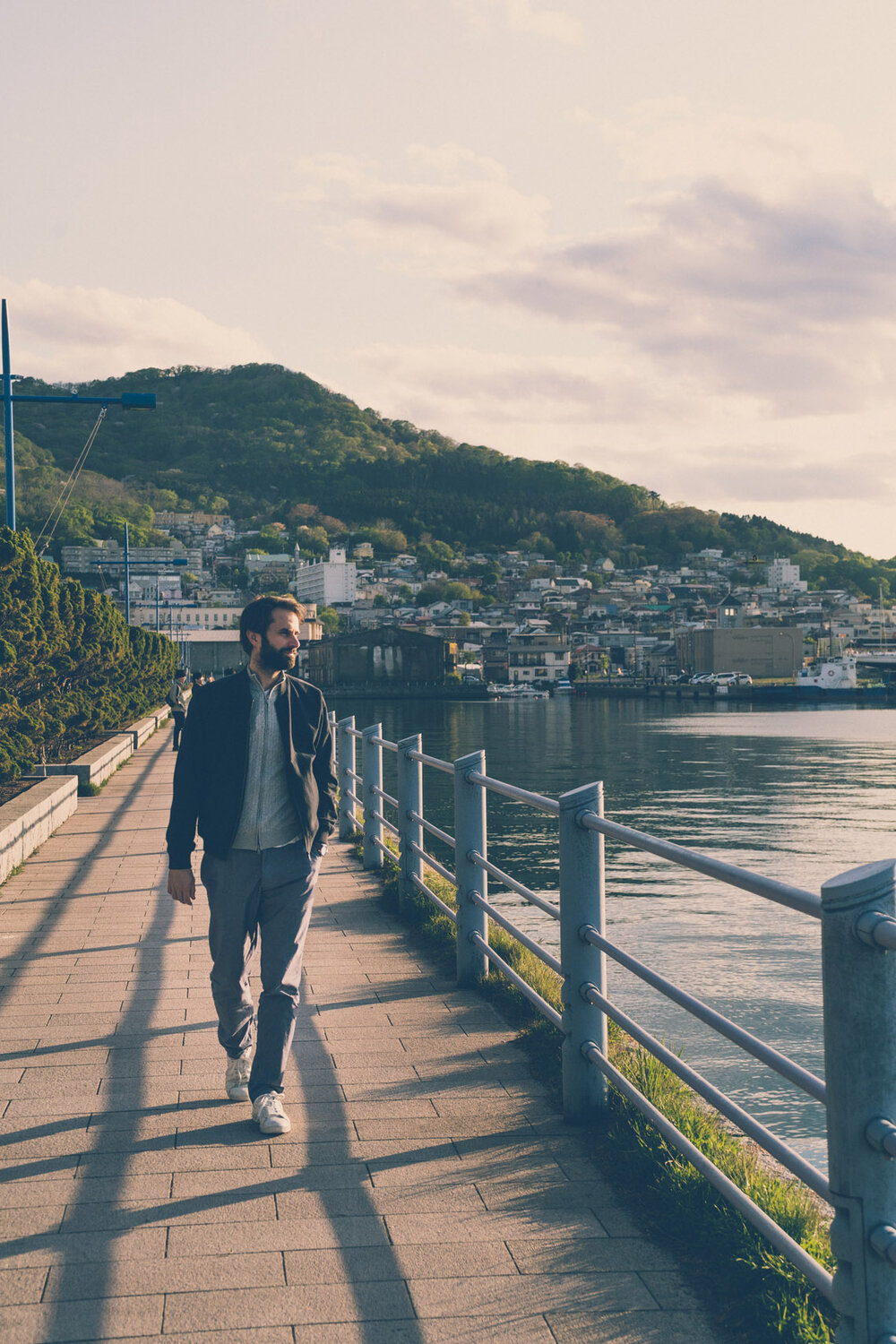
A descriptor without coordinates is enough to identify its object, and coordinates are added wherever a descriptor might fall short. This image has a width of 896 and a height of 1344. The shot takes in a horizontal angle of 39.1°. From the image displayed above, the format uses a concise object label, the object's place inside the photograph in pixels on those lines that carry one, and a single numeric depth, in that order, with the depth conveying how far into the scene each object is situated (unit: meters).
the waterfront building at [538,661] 168.12
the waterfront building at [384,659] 157.25
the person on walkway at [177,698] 24.56
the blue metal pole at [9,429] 17.67
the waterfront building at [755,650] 155.88
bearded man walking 4.39
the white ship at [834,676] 127.25
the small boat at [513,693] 140.62
